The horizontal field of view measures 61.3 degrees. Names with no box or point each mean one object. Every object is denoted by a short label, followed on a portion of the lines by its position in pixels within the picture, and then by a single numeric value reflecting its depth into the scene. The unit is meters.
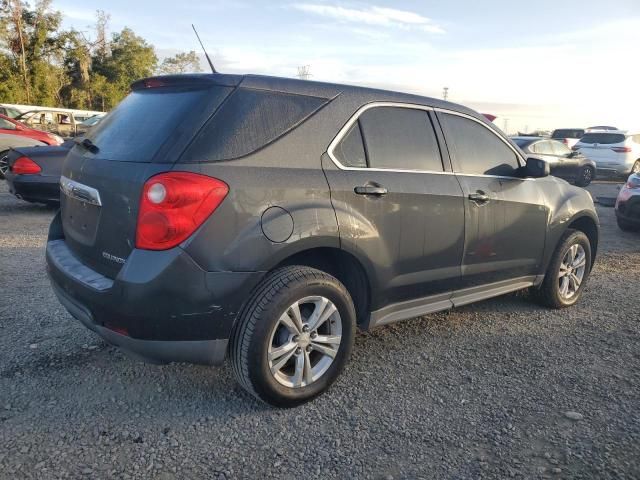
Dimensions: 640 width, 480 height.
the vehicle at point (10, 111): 18.62
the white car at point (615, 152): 16.70
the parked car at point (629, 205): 8.22
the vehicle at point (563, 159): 13.26
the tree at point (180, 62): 51.38
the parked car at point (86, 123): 20.84
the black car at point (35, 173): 7.52
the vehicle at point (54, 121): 20.83
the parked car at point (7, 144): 10.41
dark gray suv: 2.55
